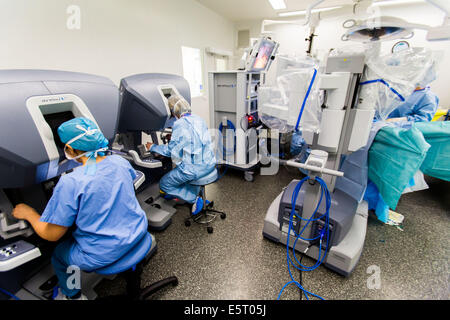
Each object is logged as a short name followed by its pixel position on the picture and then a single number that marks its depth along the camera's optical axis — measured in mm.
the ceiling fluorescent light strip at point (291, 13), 4315
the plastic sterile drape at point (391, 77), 1156
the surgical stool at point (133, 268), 980
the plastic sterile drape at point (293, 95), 1191
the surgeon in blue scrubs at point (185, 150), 1778
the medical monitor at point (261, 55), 2504
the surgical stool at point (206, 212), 1846
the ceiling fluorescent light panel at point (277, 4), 3660
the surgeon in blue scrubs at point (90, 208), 899
